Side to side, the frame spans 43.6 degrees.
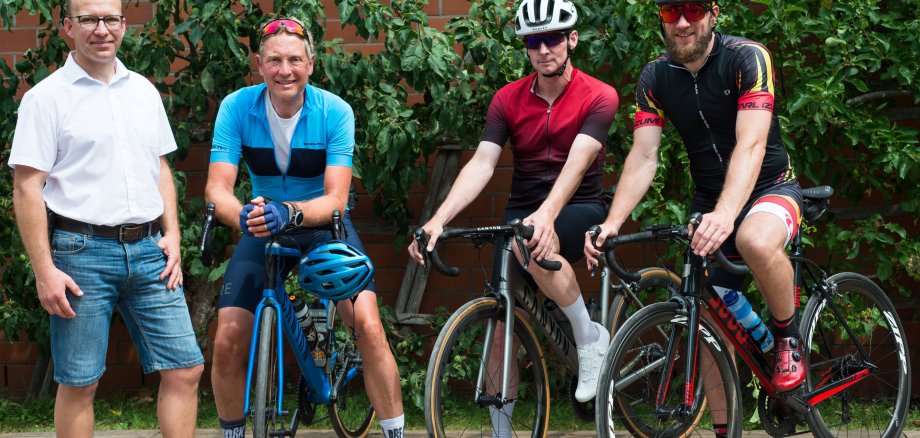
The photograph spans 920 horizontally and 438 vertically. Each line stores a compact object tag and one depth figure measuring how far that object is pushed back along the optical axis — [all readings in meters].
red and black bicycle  4.10
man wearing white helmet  4.62
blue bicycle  4.18
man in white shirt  3.84
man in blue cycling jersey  4.46
